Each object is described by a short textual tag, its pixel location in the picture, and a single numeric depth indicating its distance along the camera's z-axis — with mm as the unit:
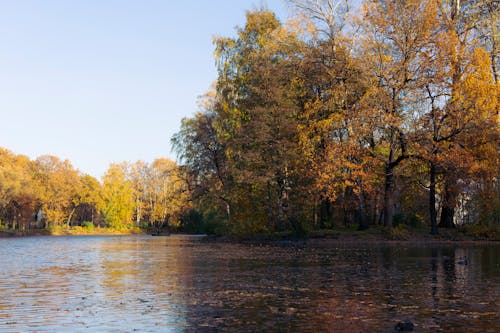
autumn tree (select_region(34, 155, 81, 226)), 126125
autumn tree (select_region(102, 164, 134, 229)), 140538
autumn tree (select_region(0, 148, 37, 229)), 103312
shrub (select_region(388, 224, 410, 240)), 48125
